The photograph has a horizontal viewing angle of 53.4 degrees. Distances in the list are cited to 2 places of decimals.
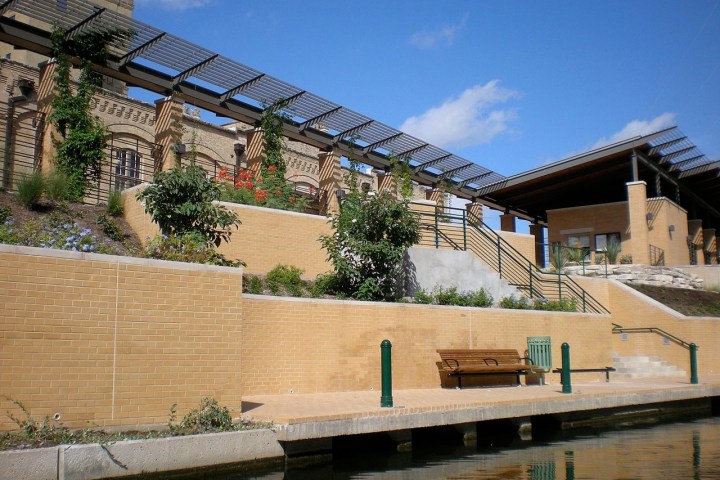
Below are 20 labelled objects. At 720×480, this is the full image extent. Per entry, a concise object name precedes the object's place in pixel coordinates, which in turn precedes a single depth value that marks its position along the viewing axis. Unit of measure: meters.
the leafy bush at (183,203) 14.62
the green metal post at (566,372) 14.87
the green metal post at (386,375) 11.41
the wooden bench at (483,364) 15.52
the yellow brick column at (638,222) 33.97
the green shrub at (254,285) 15.49
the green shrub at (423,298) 17.38
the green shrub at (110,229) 16.77
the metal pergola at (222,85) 20.92
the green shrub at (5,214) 15.10
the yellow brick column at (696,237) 41.69
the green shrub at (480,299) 18.20
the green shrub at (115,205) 18.14
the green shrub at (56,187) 17.55
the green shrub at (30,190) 16.53
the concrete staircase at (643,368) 21.14
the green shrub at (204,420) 9.35
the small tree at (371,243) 17.12
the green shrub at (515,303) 18.77
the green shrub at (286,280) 16.39
